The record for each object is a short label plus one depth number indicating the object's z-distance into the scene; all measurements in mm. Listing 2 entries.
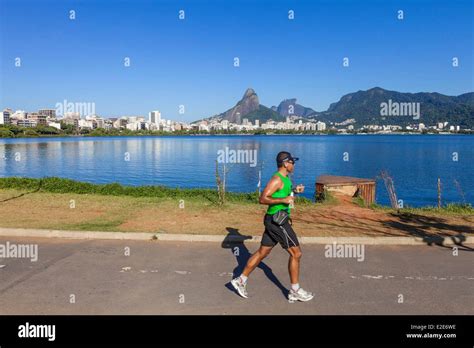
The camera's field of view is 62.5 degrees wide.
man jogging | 4898
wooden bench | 16641
